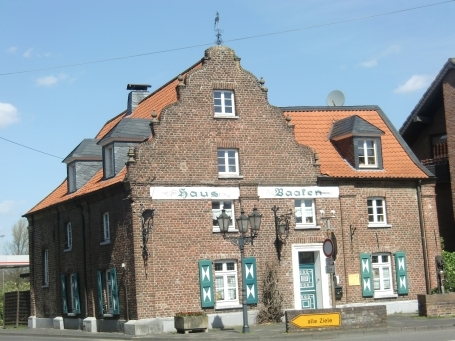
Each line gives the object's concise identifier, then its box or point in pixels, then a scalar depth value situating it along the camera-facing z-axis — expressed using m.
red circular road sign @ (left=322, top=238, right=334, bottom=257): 25.95
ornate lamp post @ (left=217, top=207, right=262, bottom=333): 27.36
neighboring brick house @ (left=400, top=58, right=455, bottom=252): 38.00
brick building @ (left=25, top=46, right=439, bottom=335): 30.27
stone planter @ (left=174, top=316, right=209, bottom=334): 28.39
